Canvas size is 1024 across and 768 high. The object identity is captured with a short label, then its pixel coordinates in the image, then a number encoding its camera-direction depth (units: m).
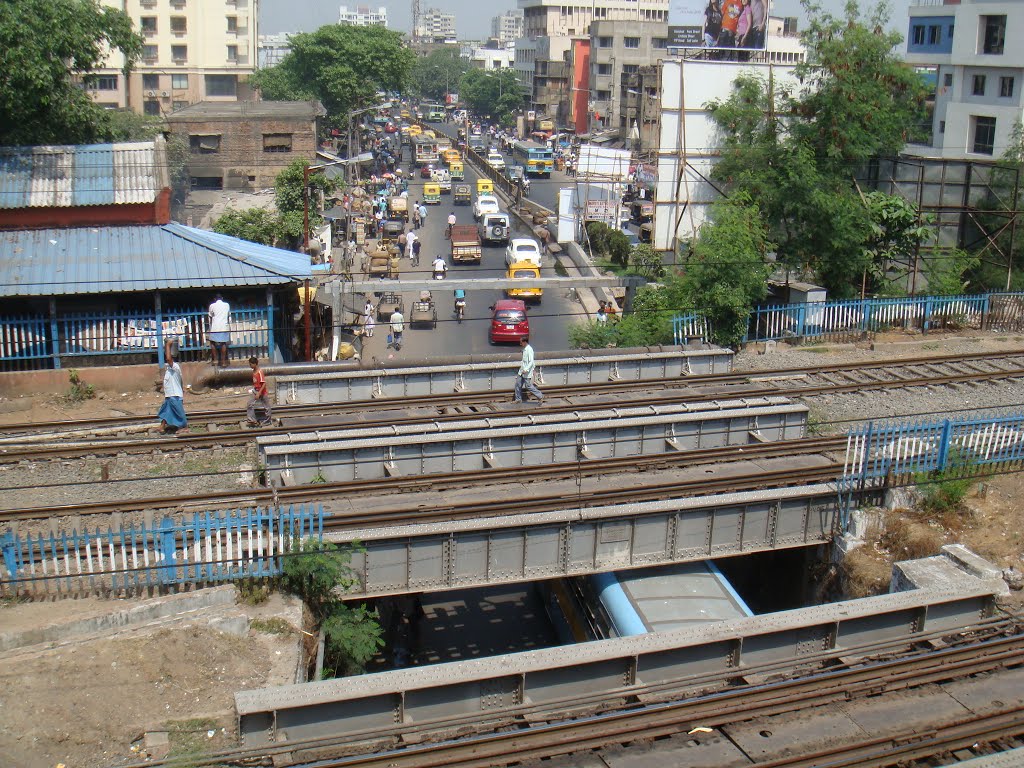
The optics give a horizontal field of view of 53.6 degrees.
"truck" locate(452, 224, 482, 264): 39.59
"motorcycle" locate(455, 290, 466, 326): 30.77
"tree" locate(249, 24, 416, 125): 68.19
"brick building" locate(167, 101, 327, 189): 46.38
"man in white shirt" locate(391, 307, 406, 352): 27.05
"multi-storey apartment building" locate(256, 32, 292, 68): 159.18
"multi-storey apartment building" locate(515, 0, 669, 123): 102.81
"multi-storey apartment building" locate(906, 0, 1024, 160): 36.94
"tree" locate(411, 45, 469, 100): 144.38
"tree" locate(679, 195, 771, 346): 22.28
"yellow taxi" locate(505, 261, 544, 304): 33.66
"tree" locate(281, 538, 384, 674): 11.23
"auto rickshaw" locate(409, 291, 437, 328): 30.59
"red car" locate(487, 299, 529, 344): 28.01
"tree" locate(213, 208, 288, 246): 33.44
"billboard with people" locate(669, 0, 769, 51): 32.81
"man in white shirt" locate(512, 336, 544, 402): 16.69
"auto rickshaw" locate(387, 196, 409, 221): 48.81
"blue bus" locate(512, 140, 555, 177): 65.88
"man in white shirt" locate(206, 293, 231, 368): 18.45
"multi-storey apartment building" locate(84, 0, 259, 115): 65.19
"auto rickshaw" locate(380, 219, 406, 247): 44.40
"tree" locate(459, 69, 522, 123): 107.50
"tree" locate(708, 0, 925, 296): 26.27
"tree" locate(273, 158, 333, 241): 36.66
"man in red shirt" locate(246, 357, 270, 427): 16.17
